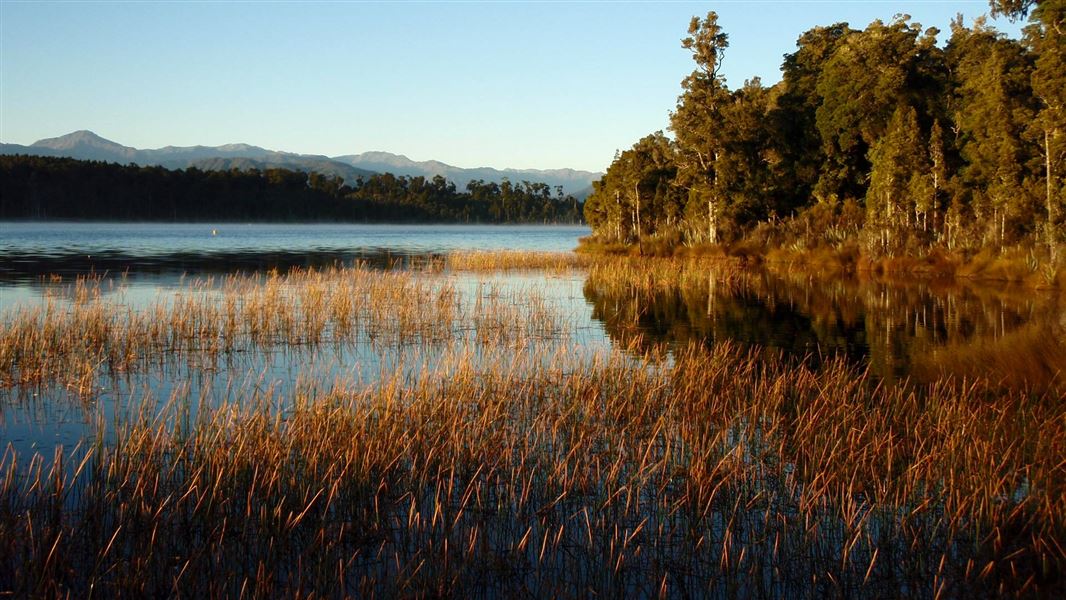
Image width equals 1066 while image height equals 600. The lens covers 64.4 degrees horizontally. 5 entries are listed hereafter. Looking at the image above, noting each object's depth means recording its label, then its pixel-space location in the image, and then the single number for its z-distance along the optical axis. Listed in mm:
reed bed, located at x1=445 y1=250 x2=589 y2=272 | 44125
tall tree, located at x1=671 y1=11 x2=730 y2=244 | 52062
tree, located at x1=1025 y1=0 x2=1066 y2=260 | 30156
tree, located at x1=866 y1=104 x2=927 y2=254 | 42281
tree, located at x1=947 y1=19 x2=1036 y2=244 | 34875
